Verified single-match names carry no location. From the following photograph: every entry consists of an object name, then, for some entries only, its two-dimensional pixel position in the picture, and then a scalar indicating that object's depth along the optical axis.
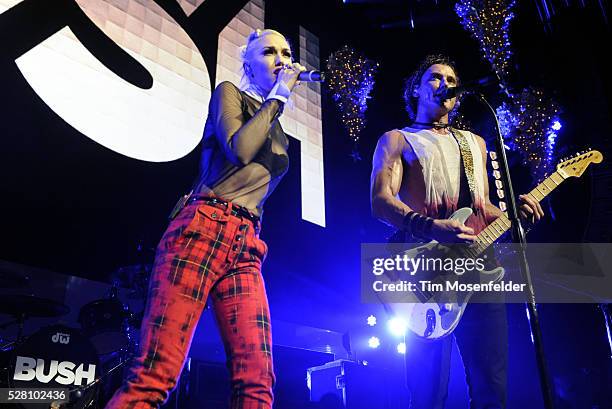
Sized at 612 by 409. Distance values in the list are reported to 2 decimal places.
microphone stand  1.92
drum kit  3.63
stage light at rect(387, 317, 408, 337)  4.90
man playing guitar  2.24
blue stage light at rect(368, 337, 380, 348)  5.23
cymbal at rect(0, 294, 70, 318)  3.95
